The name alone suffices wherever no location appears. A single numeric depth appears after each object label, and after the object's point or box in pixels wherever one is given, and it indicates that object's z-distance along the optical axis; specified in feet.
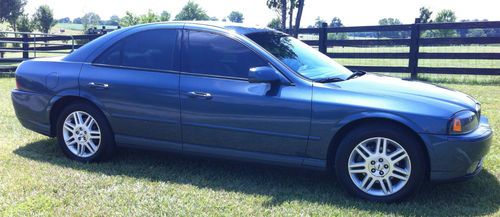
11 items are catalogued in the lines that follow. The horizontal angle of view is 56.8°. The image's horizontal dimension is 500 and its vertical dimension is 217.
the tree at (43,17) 145.74
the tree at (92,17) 279.65
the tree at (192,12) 234.17
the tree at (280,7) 75.18
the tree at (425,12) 166.04
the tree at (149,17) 99.35
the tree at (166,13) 173.71
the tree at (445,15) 184.25
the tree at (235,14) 335.47
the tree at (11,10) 130.11
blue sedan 11.60
